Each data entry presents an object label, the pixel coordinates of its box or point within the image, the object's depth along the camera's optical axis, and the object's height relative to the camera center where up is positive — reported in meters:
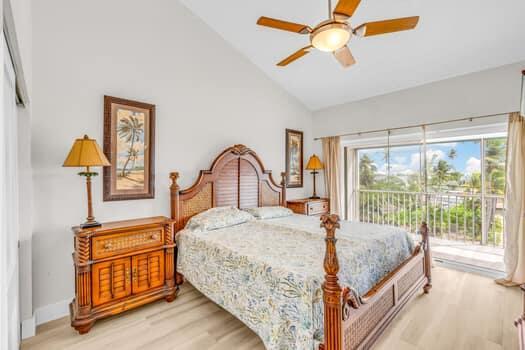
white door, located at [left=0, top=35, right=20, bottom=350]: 1.05 -0.27
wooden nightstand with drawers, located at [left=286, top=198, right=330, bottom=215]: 4.22 -0.61
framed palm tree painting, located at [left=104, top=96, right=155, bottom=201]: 2.60 +0.25
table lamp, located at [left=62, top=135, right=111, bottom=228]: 2.08 +0.12
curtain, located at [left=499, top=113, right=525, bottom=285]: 2.79 -0.37
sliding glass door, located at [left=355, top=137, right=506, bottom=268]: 3.68 -0.27
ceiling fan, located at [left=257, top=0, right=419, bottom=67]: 1.76 +1.09
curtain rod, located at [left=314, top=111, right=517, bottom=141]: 3.09 +0.67
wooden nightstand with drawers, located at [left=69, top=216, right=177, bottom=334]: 2.08 -0.89
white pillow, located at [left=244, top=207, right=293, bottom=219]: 3.42 -0.58
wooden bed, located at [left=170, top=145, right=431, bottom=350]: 1.40 -0.64
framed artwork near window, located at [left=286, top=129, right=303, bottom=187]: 4.56 +0.25
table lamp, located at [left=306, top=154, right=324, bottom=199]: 4.45 +0.13
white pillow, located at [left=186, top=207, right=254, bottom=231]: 2.79 -0.56
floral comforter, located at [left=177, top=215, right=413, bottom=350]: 1.49 -0.73
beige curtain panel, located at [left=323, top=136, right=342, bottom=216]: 4.54 +0.01
